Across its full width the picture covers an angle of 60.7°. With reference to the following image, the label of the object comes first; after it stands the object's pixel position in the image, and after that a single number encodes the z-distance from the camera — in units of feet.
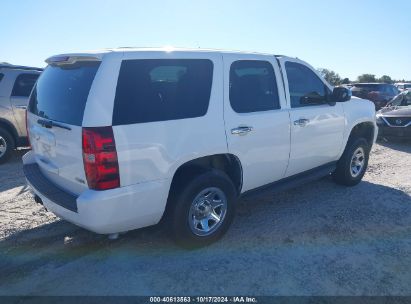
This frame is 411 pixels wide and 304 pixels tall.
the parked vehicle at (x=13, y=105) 23.31
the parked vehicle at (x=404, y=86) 84.53
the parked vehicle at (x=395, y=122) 29.67
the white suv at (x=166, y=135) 9.37
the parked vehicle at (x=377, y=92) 54.49
